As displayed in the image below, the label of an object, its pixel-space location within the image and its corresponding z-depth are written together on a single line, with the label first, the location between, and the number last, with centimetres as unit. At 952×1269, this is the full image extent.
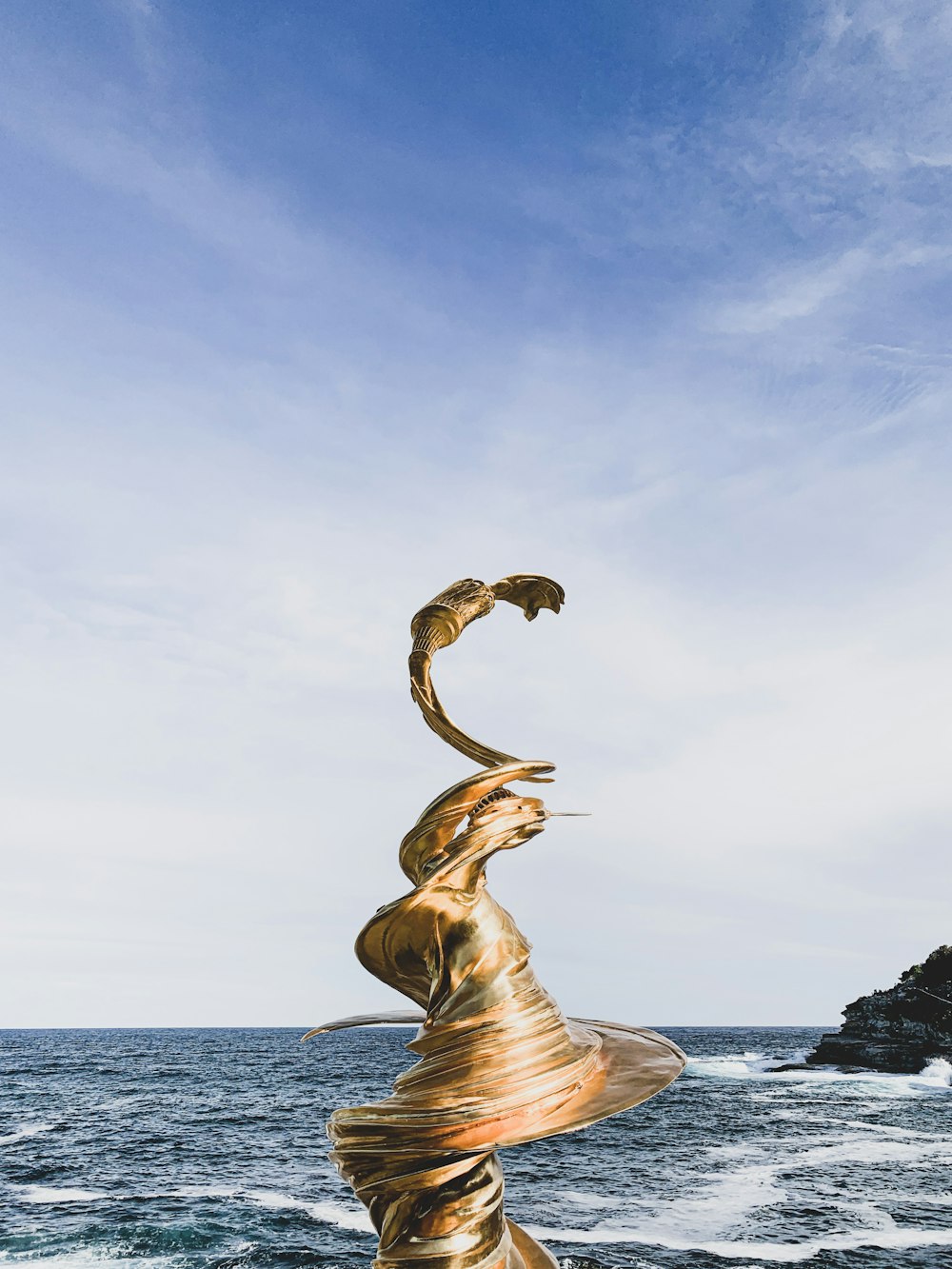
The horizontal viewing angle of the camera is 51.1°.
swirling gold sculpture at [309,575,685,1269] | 472
